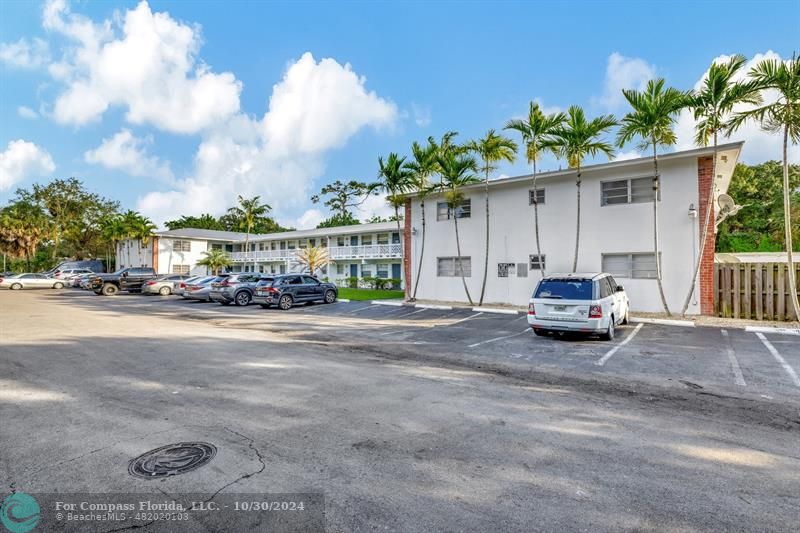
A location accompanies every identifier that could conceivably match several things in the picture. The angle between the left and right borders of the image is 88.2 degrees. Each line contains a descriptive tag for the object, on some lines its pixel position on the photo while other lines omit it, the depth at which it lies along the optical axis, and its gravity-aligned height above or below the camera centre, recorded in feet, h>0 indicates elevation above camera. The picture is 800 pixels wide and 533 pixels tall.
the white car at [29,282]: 120.37 -3.12
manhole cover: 12.05 -5.85
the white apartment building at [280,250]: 118.01 +6.77
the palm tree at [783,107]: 39.32 +15.80
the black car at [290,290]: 65.16 -3.30
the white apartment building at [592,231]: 48.55 +5.33
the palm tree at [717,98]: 41.63 +17.56
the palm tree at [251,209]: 142.51 +21.47
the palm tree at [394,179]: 69.26 +15.47
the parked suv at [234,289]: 71.97 -3.31
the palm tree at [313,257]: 110.42 +3.57
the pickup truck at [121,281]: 93.66 -2.20
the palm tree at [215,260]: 141.18 +3.72
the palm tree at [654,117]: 44.75 +16.83
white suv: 33.32 -2.99
